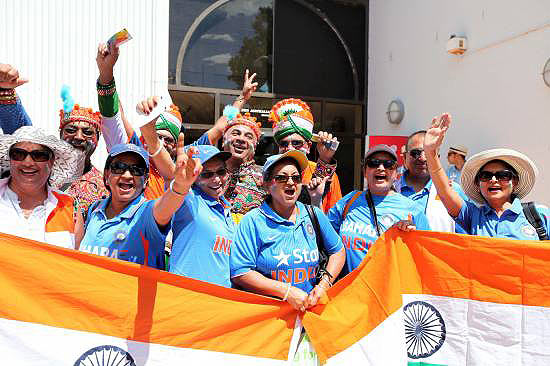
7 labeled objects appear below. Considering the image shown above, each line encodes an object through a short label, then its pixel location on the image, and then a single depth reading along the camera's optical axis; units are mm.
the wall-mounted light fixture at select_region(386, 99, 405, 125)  10258
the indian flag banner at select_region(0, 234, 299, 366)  2676
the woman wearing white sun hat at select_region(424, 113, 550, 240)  3242
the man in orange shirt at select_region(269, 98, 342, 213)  4188
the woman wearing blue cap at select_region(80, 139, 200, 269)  2781
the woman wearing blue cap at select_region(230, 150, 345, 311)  2977
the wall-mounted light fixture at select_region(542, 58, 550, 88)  7098
